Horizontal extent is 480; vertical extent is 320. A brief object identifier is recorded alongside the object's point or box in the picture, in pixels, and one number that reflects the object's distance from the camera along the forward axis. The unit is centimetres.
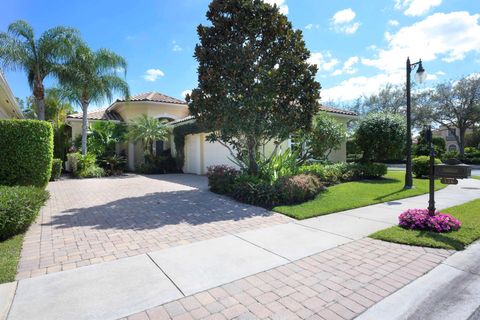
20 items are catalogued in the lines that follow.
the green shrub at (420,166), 1500
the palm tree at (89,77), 1545
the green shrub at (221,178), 988
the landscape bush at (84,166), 1603
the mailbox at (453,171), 523
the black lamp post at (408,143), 1140
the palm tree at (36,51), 1359
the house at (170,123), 1700
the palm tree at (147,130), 1802
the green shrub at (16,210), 493
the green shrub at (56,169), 1464
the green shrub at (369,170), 1408
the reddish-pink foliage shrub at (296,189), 827
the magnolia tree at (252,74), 907
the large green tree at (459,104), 3216
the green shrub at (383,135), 1374
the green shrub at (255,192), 818
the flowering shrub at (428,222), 542
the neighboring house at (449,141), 5191
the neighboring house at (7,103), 891
